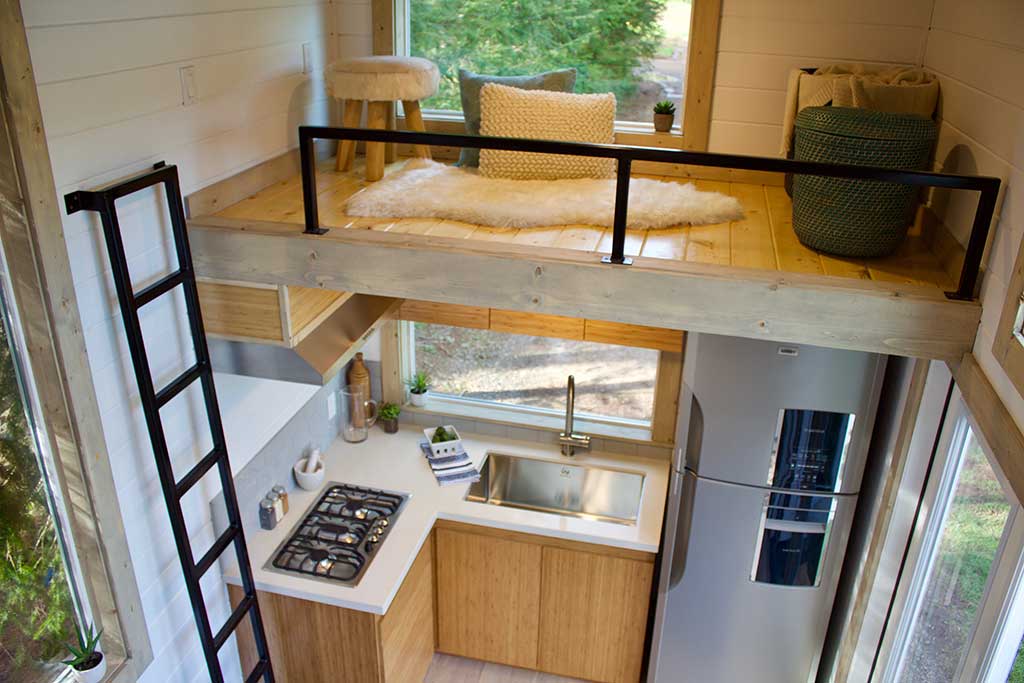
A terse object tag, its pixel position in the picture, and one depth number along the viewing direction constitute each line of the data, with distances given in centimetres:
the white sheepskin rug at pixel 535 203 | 264
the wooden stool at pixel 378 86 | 293
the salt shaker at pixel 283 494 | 332
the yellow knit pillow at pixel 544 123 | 306
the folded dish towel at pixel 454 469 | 362
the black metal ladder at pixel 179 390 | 209
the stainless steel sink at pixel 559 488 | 374
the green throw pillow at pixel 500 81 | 321
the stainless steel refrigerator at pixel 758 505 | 289
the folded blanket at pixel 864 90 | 261
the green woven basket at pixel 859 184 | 223
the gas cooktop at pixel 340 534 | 307
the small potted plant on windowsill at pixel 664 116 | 322
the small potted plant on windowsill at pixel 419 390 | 403
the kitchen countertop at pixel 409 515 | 299
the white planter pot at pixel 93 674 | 217
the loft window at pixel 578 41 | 323
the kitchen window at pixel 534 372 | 383
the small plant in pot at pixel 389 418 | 396
